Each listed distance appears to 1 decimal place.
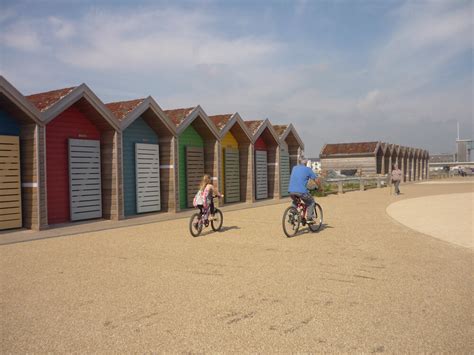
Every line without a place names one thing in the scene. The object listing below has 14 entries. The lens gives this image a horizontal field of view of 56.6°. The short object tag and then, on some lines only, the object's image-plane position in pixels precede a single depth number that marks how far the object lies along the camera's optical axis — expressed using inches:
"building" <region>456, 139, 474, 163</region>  4591.5
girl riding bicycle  408.5
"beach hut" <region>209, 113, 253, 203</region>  747.4
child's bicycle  401.4
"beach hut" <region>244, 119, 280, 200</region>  835.4
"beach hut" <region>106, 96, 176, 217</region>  576.1
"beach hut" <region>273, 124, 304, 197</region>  901.8
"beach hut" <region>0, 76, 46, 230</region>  428.8
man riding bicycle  400.5
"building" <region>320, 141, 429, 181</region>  1514.5
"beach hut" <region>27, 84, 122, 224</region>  479.5
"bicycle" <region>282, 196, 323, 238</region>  394.2
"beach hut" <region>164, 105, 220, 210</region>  652.7
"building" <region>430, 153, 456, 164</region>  4830.2
